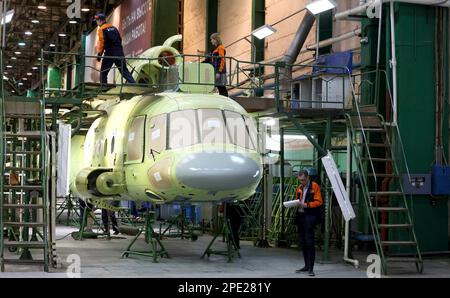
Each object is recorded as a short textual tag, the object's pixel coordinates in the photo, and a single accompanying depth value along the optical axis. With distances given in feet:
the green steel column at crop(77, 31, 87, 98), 50.17
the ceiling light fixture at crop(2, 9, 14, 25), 51.69
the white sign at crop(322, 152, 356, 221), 49.37
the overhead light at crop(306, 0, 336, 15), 57.98
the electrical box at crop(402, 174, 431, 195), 55.57
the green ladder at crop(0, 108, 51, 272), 45.65
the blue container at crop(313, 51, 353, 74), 60.13
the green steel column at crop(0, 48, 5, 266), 44.86
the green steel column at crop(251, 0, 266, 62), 84.12
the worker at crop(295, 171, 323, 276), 44.86
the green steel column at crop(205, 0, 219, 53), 98.48
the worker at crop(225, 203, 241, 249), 57.76
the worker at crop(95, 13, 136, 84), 54.95
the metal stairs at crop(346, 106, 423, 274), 49.06
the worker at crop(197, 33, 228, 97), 58.49
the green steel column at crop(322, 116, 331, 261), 53.52
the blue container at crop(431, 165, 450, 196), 56.08
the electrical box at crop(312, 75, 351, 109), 56.85
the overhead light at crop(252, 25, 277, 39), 71.61
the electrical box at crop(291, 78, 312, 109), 59.11
